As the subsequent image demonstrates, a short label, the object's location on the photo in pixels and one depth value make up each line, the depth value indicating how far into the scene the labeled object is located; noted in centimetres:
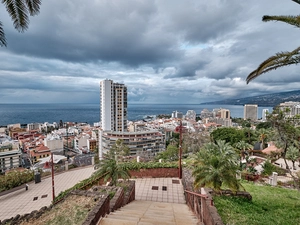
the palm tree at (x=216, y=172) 532
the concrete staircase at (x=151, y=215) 362
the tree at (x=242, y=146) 2144
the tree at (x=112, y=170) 709
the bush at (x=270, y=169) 1520
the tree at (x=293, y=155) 1256
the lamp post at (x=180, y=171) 915
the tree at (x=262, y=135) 2992
